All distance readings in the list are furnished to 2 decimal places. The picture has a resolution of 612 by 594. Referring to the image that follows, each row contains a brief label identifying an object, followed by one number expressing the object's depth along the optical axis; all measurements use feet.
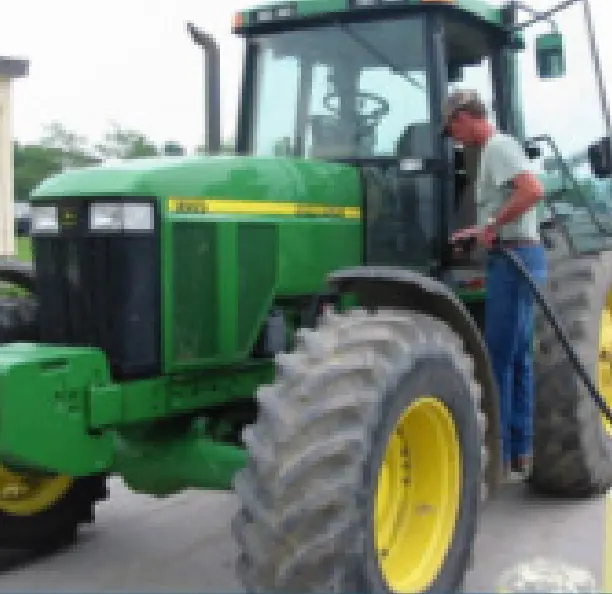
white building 86.43
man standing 16.17
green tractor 12.52
